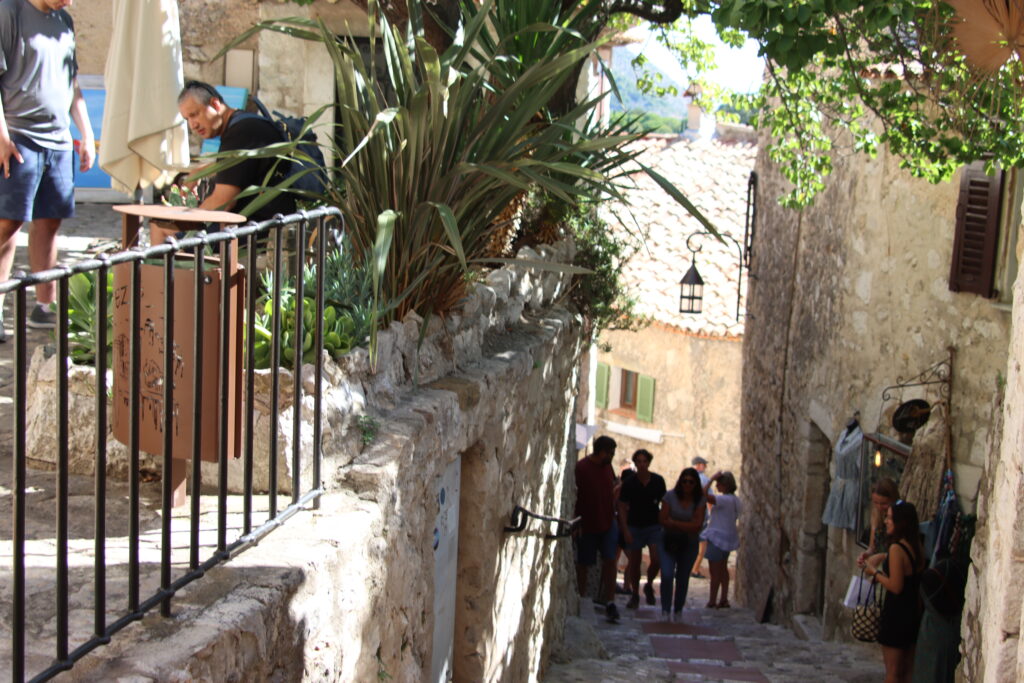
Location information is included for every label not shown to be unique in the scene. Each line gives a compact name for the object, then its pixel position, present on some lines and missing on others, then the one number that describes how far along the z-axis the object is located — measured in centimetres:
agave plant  404
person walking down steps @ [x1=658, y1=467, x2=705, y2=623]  970
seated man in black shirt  465
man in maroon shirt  880
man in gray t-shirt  429
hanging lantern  1273
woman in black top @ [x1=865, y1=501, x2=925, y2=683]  654
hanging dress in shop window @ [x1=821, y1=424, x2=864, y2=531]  903
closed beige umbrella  449
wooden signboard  293
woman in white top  1104
